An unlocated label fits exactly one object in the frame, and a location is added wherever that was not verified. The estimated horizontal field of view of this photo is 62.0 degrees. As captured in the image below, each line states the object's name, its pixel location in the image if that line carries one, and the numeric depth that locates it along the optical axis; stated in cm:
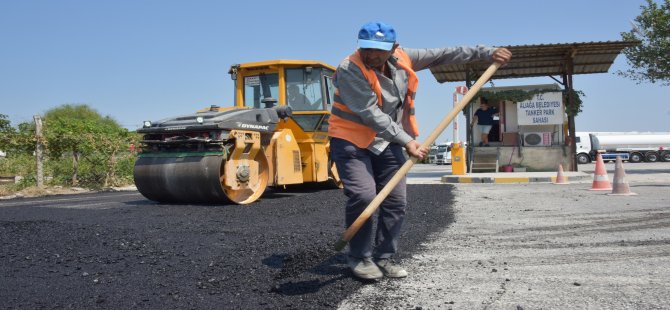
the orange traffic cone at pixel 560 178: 1168
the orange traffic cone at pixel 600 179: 979
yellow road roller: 752
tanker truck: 3384
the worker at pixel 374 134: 328
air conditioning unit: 1502
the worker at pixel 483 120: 1545
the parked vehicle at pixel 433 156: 3741
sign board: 1476
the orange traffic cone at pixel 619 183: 858
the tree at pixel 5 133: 1243
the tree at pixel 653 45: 1606
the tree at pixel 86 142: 1318
